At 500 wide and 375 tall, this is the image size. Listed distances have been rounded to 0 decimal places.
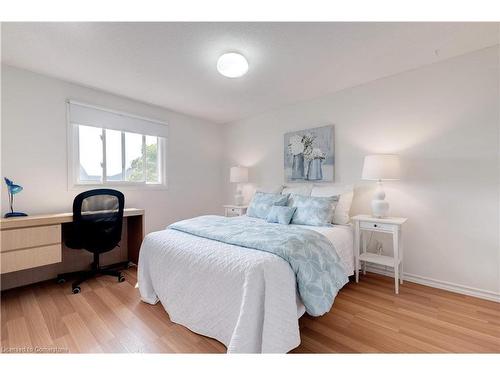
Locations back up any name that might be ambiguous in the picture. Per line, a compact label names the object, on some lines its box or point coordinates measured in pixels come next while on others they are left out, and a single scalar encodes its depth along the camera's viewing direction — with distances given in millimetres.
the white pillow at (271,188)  3339
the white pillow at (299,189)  2905
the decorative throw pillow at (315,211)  2357
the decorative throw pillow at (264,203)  2729
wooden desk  1985
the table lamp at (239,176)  3791
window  2746
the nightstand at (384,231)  2182
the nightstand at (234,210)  3629
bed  1243
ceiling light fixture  2020
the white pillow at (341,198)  2525
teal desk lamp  2164
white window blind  2701
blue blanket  1442
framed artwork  3010
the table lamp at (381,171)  2242
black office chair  2268
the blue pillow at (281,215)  2430
